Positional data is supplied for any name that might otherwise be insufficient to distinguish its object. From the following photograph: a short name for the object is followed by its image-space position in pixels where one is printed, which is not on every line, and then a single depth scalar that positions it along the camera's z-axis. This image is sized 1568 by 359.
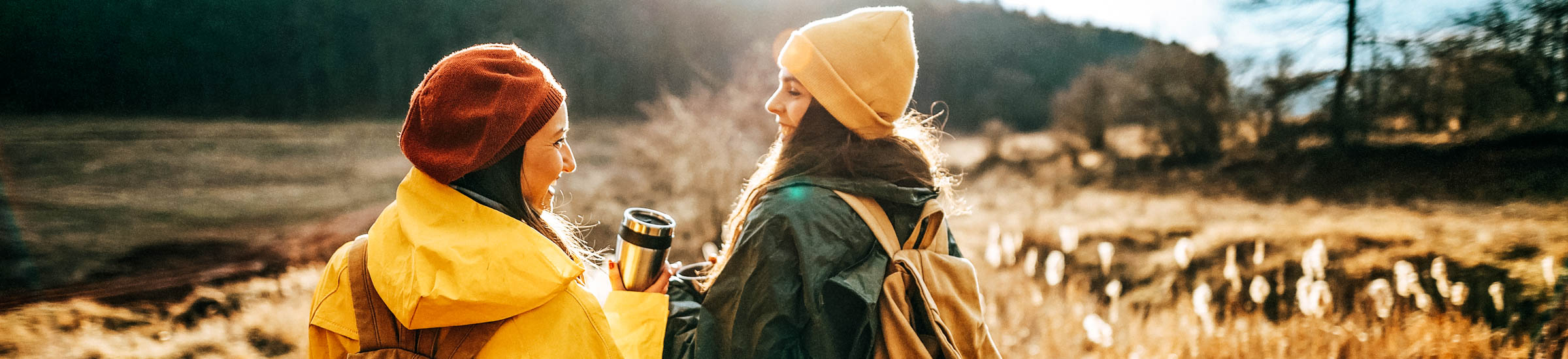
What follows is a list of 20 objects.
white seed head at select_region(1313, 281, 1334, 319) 3.98
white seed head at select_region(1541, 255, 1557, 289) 3.89
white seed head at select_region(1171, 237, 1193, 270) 4.64
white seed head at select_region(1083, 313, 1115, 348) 4.03
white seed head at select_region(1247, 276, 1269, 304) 4.23
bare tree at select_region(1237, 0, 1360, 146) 8.77
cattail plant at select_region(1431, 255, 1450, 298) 3.95
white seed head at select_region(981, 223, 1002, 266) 4.75
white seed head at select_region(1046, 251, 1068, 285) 4.54
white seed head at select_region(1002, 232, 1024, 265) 4.86
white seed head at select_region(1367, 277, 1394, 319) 4.07
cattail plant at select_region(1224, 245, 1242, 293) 4.49
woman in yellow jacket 1.18
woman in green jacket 1.59
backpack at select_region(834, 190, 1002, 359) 1.62
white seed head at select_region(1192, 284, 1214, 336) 4.17
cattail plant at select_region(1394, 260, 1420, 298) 4.05
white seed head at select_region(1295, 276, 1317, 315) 4.06
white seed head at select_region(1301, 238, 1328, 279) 4.09
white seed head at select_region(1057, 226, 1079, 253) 5.11
